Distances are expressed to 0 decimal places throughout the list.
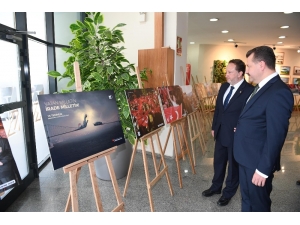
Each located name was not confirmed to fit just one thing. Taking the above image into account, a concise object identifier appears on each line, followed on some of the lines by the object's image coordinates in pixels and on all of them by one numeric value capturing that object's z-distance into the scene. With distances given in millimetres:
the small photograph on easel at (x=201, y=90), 5385
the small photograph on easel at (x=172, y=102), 2574
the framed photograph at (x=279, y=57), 10648
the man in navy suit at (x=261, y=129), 1429
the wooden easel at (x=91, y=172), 1449
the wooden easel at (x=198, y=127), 3712
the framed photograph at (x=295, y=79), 10680
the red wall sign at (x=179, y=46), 3598
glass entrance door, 2385
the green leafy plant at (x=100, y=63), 2518
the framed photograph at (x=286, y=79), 10891
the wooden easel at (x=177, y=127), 2660
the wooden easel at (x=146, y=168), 2070
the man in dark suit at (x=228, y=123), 2217
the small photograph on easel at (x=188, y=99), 3168
